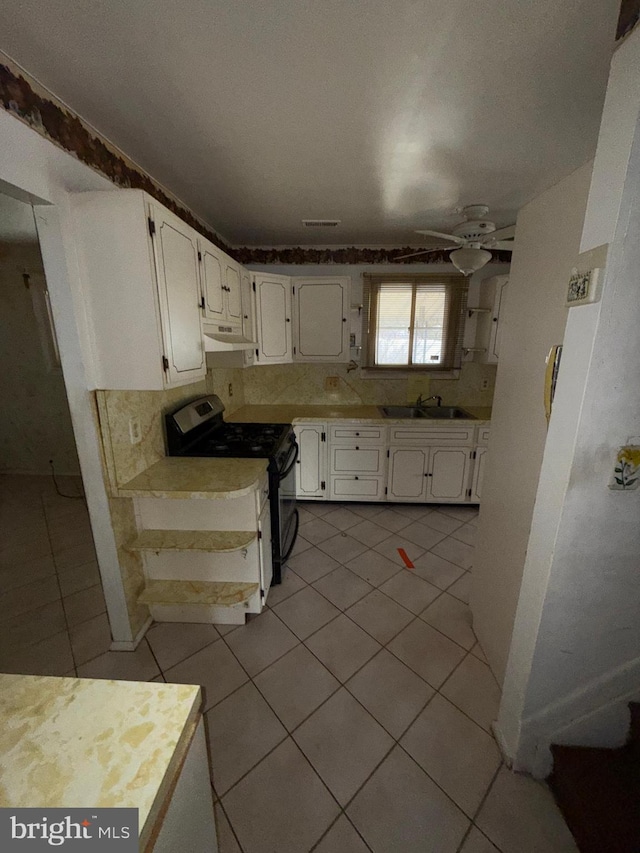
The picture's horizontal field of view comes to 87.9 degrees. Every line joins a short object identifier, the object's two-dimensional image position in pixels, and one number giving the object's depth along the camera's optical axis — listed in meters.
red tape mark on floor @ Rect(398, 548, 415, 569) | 2.37
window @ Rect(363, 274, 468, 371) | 3.10
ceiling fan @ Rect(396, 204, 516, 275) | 1.81
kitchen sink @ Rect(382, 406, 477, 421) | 3.29
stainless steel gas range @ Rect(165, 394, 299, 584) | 2.00
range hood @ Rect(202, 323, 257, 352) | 1.87
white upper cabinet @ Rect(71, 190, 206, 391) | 1.30
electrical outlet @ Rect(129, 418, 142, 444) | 1.65
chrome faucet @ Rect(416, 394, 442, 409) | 3.32
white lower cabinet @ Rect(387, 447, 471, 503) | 2.99
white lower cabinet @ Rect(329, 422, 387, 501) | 2.98
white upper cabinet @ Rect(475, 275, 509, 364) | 2.89
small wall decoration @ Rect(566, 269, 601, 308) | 0.83
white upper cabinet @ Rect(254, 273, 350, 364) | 2.83
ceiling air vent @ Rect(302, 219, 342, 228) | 2.46
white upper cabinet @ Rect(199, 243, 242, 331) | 1.84
